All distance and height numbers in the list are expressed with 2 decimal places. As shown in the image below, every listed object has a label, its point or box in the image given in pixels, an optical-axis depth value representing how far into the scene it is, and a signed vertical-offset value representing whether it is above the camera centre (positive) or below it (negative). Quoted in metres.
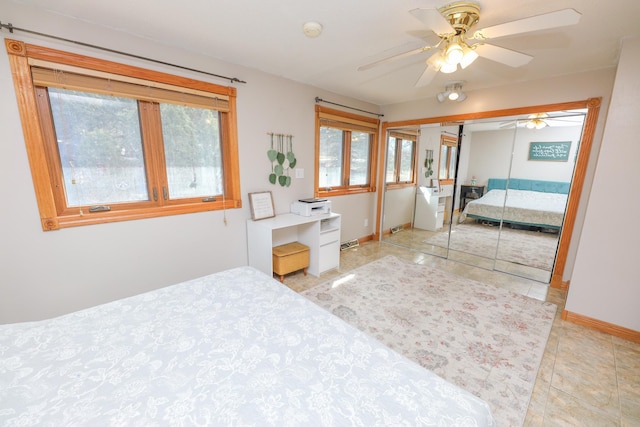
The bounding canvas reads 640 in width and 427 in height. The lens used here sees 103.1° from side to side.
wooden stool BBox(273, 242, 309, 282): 2.90 -1.10
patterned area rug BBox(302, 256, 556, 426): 1.65 -1.37
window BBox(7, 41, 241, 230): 1.73 +0.19
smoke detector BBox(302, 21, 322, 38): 1.77 +0.94
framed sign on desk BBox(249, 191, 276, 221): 2.82 -0.48
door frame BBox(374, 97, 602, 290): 2.58 +0.08
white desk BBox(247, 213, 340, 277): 2.70 -0.90
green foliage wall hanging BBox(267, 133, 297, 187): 2.95 +0.05
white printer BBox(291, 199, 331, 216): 3.07 -0.54
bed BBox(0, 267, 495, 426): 0.78 -0.76
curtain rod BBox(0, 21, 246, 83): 1.55 +0.80
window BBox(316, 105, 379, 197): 3.54 +0.17
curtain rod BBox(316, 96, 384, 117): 3.29 +0.80
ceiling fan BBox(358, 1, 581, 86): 1.29 +0.74
